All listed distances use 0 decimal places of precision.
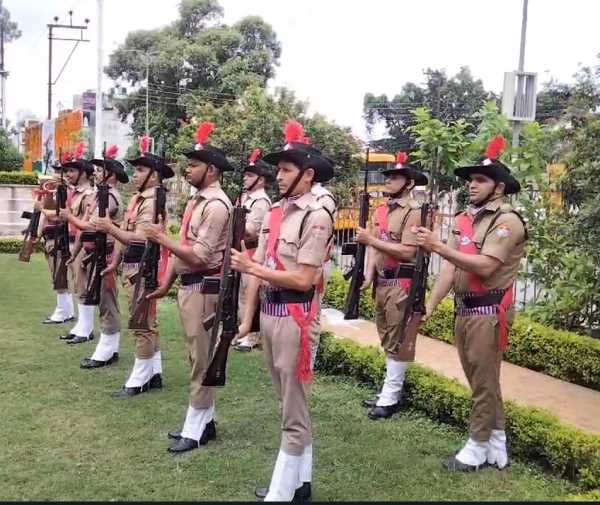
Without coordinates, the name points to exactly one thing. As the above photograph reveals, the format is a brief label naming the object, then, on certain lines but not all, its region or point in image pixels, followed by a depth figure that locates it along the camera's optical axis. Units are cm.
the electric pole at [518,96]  861
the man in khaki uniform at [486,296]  380
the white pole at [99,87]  1873
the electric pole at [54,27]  3069
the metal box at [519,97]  893
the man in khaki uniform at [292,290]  328
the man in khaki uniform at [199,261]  416
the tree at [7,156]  2319
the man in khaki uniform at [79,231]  674
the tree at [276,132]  1337
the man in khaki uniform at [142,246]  527
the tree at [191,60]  2862
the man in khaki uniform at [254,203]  671
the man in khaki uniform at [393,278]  494
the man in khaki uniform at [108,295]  611
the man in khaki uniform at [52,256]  784
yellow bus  1033
